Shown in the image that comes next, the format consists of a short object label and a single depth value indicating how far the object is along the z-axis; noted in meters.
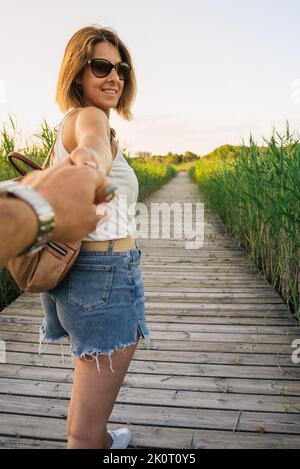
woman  1.03
